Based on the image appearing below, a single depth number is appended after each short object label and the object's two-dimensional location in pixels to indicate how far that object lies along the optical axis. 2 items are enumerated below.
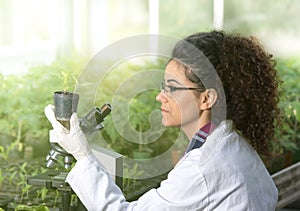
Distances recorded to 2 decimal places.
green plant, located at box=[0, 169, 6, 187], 3.48
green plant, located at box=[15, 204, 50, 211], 2.76
